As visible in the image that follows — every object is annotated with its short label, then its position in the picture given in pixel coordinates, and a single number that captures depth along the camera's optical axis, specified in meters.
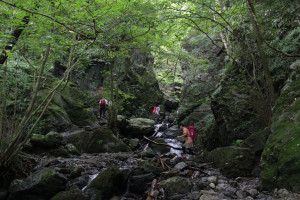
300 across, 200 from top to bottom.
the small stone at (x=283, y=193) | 3.61
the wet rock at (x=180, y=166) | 6.82
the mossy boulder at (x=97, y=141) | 10.16
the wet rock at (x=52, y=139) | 8.60
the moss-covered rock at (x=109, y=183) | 5.37
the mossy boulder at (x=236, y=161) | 5.67
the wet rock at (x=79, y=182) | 5.70
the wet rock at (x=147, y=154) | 9.23
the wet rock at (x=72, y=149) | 9.08
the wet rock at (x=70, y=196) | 4.64
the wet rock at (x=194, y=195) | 4.61
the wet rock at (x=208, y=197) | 4.13
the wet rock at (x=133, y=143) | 12.02
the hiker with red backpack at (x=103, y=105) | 13.95
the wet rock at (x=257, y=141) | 5.89
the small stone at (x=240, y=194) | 4.38
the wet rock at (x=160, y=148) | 11.15
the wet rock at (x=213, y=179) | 5.33
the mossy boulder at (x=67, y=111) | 11.29
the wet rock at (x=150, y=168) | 6.62
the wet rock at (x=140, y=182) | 5.80
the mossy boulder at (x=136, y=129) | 14.45
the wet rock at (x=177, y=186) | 5.12
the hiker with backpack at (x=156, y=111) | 19.31
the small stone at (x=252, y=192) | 4.28
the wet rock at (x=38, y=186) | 4.90
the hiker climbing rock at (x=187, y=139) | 9.18
